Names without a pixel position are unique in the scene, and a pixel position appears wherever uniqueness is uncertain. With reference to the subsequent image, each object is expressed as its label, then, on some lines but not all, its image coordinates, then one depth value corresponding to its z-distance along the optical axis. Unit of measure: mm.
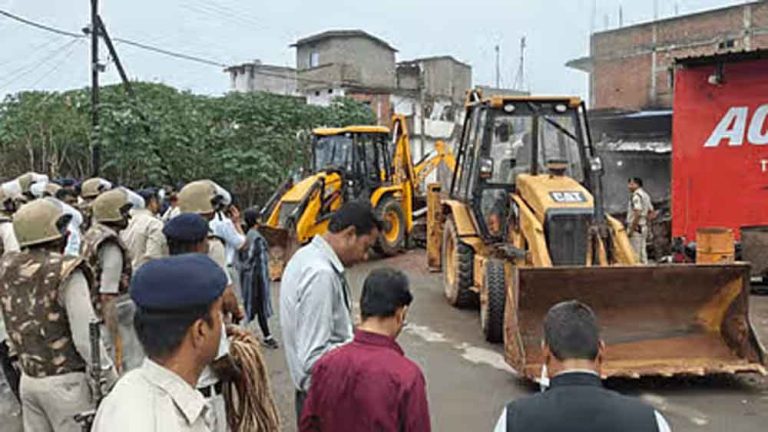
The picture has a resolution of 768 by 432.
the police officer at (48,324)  3322
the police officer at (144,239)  5258
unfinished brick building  30719
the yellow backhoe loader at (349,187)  13242
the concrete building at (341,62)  39156
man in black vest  2014
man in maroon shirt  2531
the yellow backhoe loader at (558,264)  6406
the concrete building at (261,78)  44906
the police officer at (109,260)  4141
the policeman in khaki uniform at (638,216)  12414
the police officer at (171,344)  1700
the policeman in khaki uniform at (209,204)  4907
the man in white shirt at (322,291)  3092
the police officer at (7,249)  4391
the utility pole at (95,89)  15594
